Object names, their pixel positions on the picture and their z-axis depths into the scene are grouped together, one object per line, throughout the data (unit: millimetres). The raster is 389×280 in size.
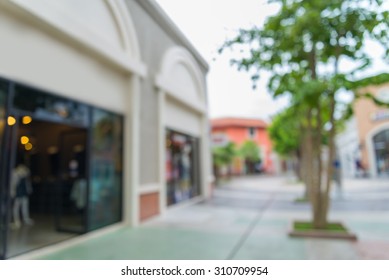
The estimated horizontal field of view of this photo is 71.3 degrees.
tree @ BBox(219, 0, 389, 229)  2809
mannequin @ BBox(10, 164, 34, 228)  5668
